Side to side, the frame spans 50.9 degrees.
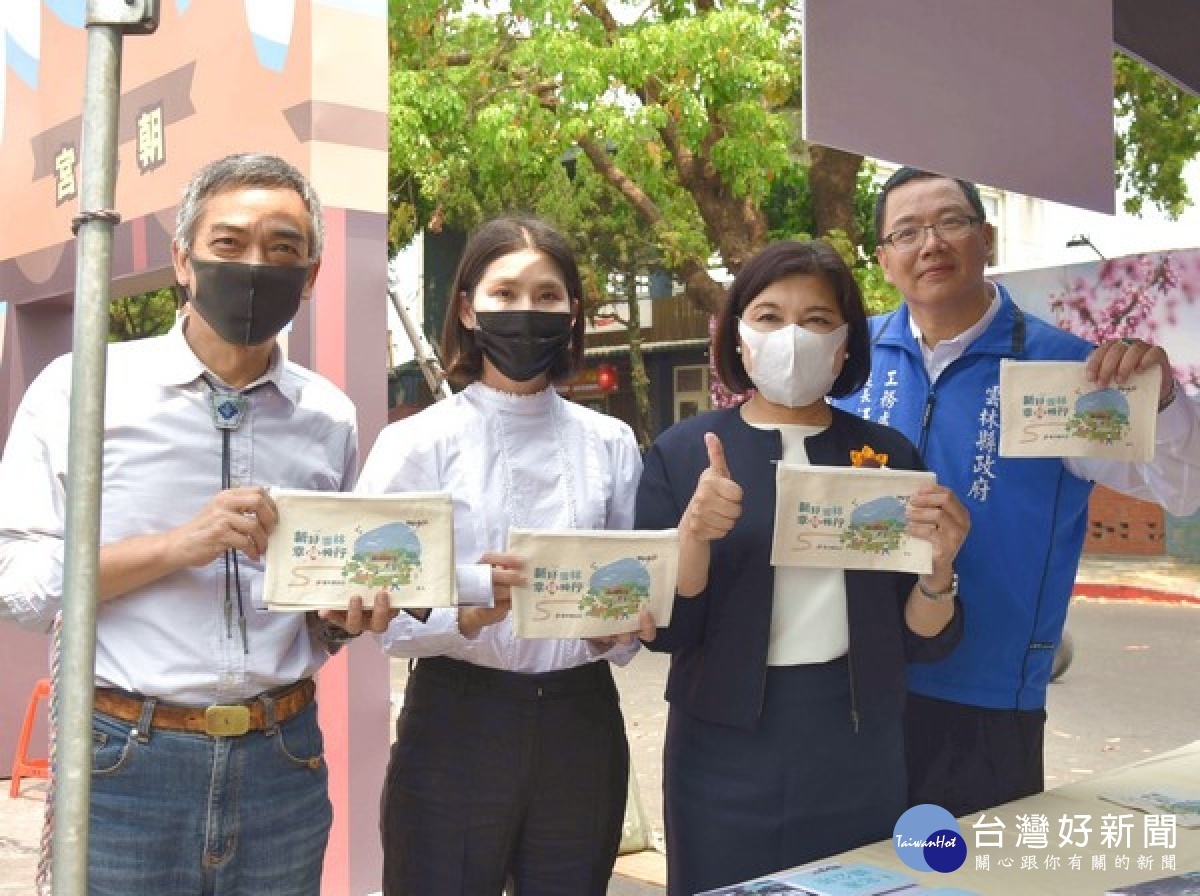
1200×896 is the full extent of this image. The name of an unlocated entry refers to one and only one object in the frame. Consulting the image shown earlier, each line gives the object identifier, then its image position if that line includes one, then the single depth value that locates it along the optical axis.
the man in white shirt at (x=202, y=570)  2.10
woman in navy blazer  2.34
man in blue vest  2.79
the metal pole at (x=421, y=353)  5.36
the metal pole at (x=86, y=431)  1.57
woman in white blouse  2.47
